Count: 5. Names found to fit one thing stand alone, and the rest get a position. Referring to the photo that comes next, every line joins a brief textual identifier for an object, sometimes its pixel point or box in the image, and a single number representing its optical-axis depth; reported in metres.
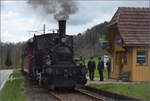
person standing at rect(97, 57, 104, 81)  17.36
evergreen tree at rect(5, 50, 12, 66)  77.28
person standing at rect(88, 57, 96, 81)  17.55
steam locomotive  12.63
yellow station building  16.50
